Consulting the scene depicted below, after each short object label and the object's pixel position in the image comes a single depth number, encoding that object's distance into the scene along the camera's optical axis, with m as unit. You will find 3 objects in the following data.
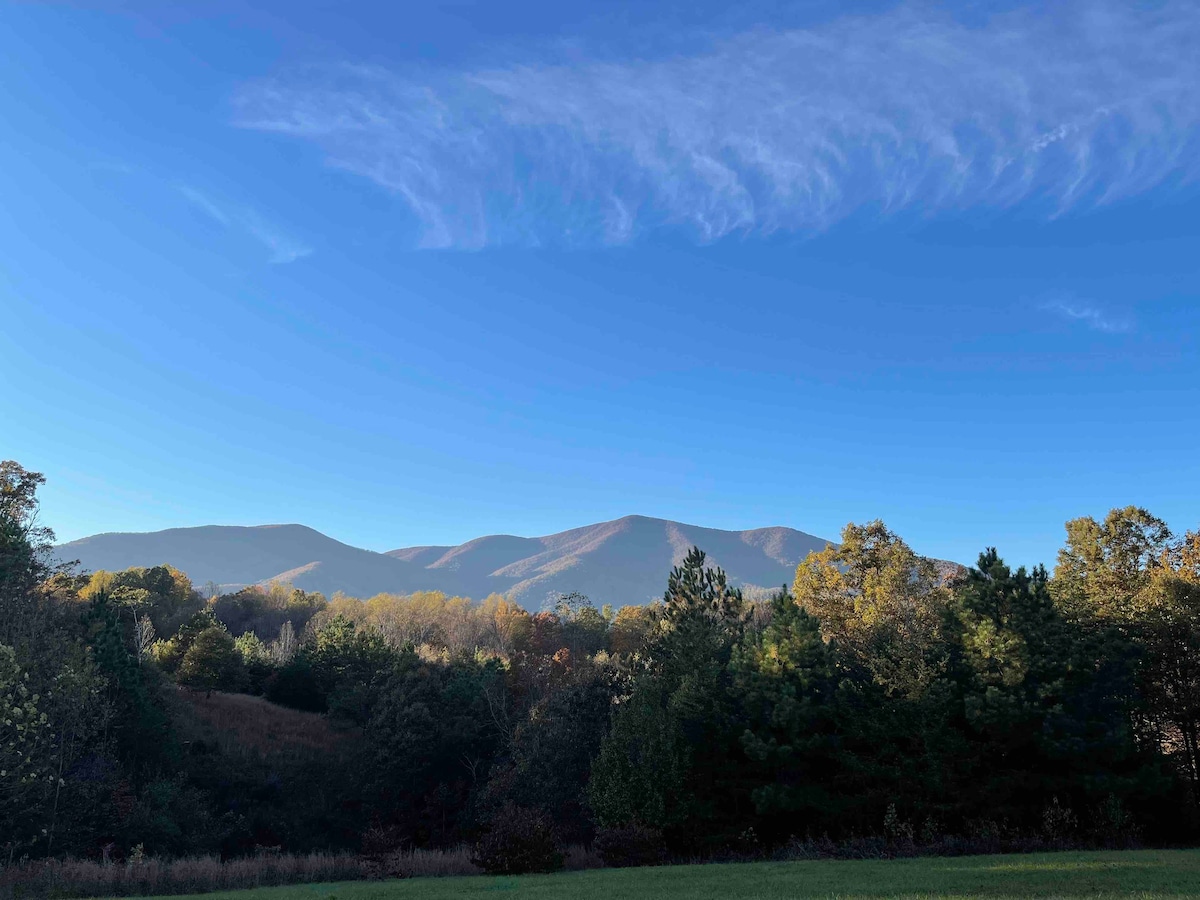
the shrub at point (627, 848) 28.27
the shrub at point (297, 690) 65.69
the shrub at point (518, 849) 26.34
